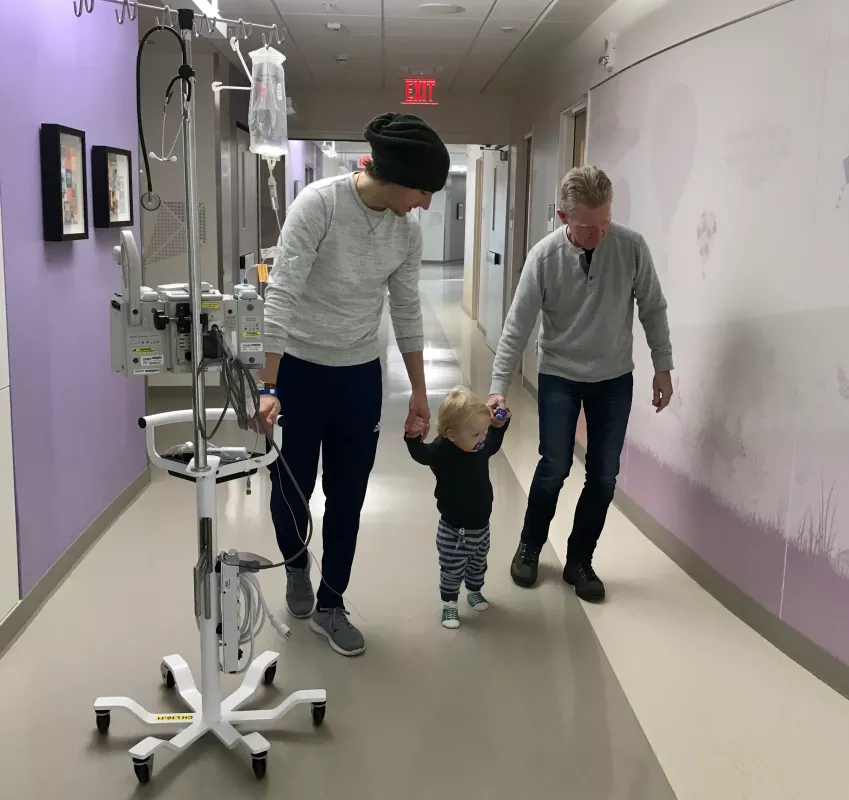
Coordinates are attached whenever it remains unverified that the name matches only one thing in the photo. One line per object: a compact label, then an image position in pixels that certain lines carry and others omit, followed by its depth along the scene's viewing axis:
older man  2.77
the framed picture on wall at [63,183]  2.75
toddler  2.51
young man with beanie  2.12
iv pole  1.74
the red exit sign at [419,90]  6.73
